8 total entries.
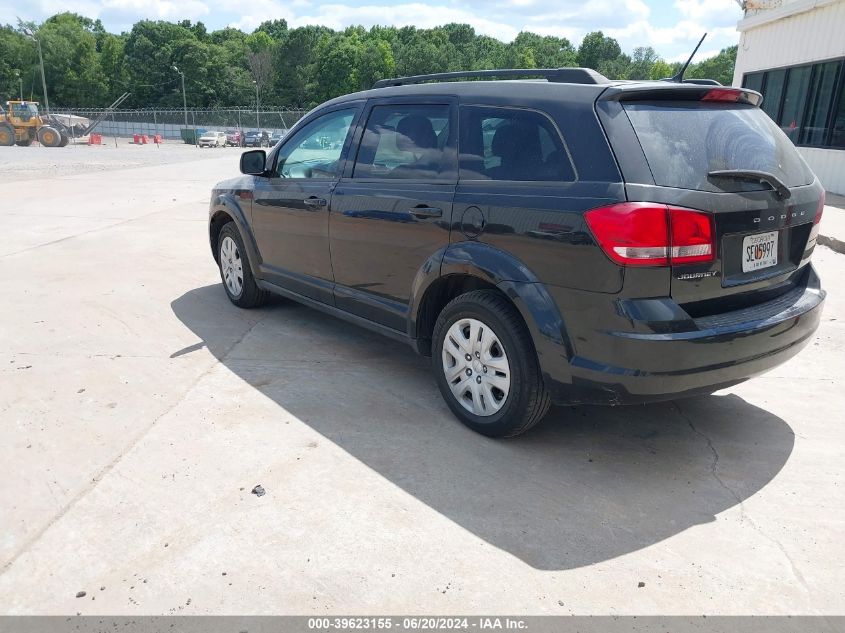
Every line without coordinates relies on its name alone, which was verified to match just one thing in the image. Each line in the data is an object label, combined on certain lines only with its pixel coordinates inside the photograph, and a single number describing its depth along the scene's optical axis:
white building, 13.92
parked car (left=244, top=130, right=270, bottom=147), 49.84
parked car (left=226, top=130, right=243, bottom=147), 52.17
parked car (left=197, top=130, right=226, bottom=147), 48.72
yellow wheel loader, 37.25
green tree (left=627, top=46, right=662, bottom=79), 119.04
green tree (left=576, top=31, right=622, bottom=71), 135.38
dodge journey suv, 2.98
